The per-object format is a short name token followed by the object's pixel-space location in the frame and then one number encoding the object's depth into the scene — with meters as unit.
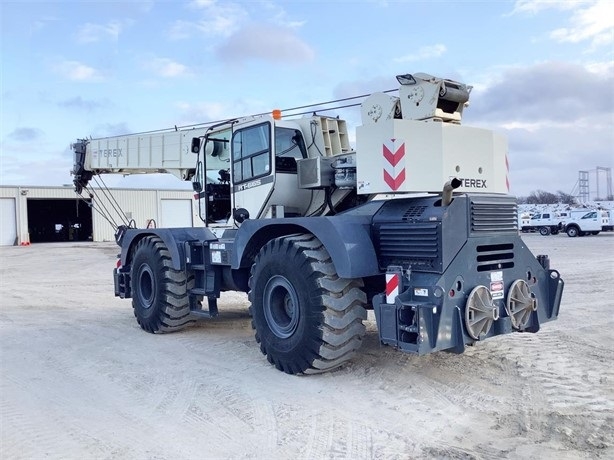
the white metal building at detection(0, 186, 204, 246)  40.00
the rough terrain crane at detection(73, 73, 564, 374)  5.42
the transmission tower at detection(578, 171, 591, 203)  68.82
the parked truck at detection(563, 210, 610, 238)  37.03
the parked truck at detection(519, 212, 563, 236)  40.11
